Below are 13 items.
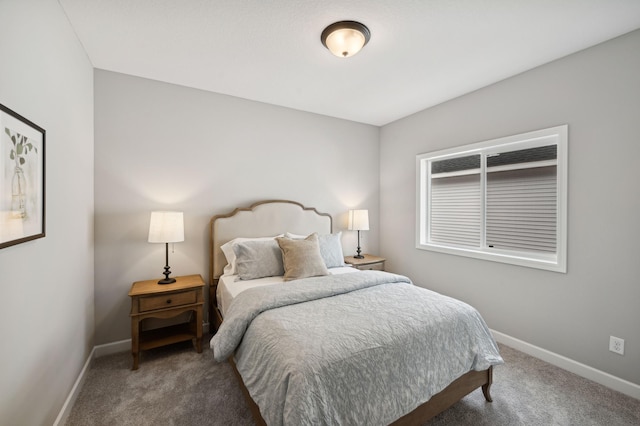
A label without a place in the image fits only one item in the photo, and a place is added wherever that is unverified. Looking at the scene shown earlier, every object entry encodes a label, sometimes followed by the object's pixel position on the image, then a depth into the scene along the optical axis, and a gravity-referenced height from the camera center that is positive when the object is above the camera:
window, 2.51 +0.14
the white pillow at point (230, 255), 2.79 -0.46
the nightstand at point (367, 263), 3.56 -0.67
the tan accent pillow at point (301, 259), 2.58 -0.46
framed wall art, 1.12 +0.14
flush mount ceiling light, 1.91 +1.26
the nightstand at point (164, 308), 2.30 -0.86
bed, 1.30 -0.75
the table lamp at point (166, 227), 2.45 -0.15
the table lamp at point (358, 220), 3.77 -0.12
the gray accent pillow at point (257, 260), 2.63 -0.48
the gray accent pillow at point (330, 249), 3.03 -0.43
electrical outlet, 2.08 -1.01
